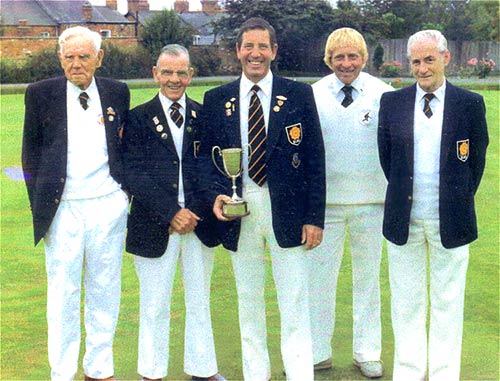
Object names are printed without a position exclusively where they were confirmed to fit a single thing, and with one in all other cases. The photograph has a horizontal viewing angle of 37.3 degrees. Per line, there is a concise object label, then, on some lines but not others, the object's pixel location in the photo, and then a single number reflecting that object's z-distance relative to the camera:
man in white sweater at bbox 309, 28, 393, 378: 4.07
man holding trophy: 3.74
